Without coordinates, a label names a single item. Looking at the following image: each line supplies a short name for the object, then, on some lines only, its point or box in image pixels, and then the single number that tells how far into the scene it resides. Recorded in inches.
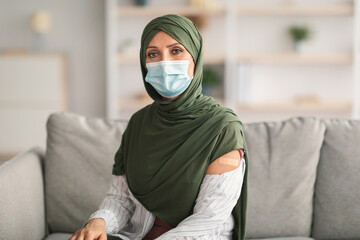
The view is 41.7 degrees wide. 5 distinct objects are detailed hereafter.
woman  57.5
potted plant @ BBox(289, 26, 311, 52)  184.1
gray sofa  76.3
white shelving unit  181.6
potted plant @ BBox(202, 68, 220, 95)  186.2
